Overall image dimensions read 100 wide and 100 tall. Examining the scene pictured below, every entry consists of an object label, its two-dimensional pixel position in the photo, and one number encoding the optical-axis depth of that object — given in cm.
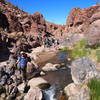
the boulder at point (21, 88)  771
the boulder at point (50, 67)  1155
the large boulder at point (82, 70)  669
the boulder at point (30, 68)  1164
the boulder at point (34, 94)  663
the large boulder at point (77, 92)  565
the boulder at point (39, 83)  833
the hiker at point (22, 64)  898
